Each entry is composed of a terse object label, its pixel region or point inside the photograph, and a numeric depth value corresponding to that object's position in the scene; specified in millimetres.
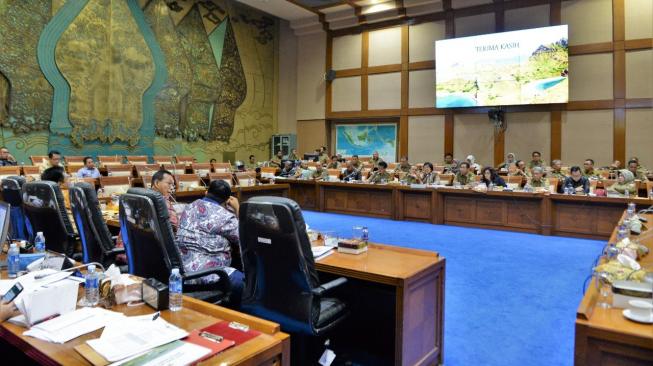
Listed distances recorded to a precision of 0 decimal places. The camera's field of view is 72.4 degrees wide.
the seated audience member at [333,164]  11319
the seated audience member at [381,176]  8539
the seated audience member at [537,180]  7056
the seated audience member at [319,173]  9359
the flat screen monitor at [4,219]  2136
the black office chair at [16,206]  3291
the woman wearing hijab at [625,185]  6342
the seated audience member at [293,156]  13217
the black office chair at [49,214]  2857
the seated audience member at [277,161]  12944
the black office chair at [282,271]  1942
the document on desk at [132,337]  1250
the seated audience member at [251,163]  13644
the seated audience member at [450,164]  10289
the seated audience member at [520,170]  8805
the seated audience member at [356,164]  9645
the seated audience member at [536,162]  9680
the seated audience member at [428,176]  8047
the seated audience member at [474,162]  9172
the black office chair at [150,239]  2117
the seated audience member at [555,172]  8070
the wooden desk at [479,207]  6277
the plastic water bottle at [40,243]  2400
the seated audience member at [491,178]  7371
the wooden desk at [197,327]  1244
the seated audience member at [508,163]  9992
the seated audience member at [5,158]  8351
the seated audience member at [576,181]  6734
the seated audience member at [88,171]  7508
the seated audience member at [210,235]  2535
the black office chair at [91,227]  2773
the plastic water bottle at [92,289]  1624
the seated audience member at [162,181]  3672
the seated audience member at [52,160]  7490
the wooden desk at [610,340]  1376
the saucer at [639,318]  1464
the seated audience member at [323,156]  11950
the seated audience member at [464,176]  7791
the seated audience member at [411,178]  8133
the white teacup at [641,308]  1489
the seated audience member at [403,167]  10052
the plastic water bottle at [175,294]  1609
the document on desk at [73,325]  1363
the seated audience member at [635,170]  8535
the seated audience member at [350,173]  9070
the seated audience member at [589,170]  8500
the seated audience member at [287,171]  10311
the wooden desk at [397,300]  2135
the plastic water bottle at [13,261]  1961
